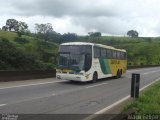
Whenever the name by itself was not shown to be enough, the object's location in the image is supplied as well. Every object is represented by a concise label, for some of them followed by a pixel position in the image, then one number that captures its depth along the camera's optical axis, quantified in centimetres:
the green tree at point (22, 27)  11238
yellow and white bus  2362
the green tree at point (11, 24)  11744
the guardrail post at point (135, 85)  1295
